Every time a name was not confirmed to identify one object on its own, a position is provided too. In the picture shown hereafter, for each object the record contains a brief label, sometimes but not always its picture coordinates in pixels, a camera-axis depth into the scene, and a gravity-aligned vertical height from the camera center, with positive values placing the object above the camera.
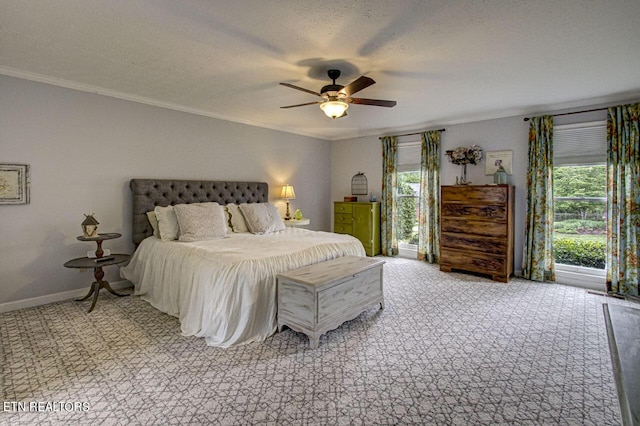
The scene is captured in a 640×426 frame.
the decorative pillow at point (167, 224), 3.84 -0.21
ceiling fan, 3.07 +1.11
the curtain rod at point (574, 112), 4.17 +1.32
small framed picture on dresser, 4.93 +0.76
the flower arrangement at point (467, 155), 5.13 +0.87
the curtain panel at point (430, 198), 5.65 +0.18
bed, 2.73 -0.58
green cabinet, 6.24 -0.28
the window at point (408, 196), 6.06 +0.23
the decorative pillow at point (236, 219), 4.57 -0.18
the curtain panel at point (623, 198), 3.94 +0.13
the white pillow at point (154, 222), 4.02 -0.19
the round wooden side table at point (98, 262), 3.33 -0.60
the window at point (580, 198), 4.29 +0.14
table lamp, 5.82 +0.27
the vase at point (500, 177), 4.70 +0.46
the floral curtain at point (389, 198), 6.21 +0.19
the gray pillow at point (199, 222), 3.80 -0.18
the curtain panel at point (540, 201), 4.54 +0.10
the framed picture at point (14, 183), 3.27 +0.25
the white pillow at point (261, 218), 4.50 -0.16
